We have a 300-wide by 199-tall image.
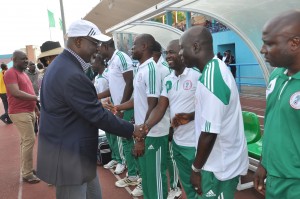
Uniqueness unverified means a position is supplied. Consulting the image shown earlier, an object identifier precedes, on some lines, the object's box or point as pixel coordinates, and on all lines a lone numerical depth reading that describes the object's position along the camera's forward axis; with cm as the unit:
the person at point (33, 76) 845
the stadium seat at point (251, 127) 426
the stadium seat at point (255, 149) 392
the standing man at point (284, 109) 162
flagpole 1201
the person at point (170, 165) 369
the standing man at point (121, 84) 437
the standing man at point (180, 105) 289
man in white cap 221
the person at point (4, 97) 1127
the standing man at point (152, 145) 324
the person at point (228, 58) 1367
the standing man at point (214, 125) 192
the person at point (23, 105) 471
